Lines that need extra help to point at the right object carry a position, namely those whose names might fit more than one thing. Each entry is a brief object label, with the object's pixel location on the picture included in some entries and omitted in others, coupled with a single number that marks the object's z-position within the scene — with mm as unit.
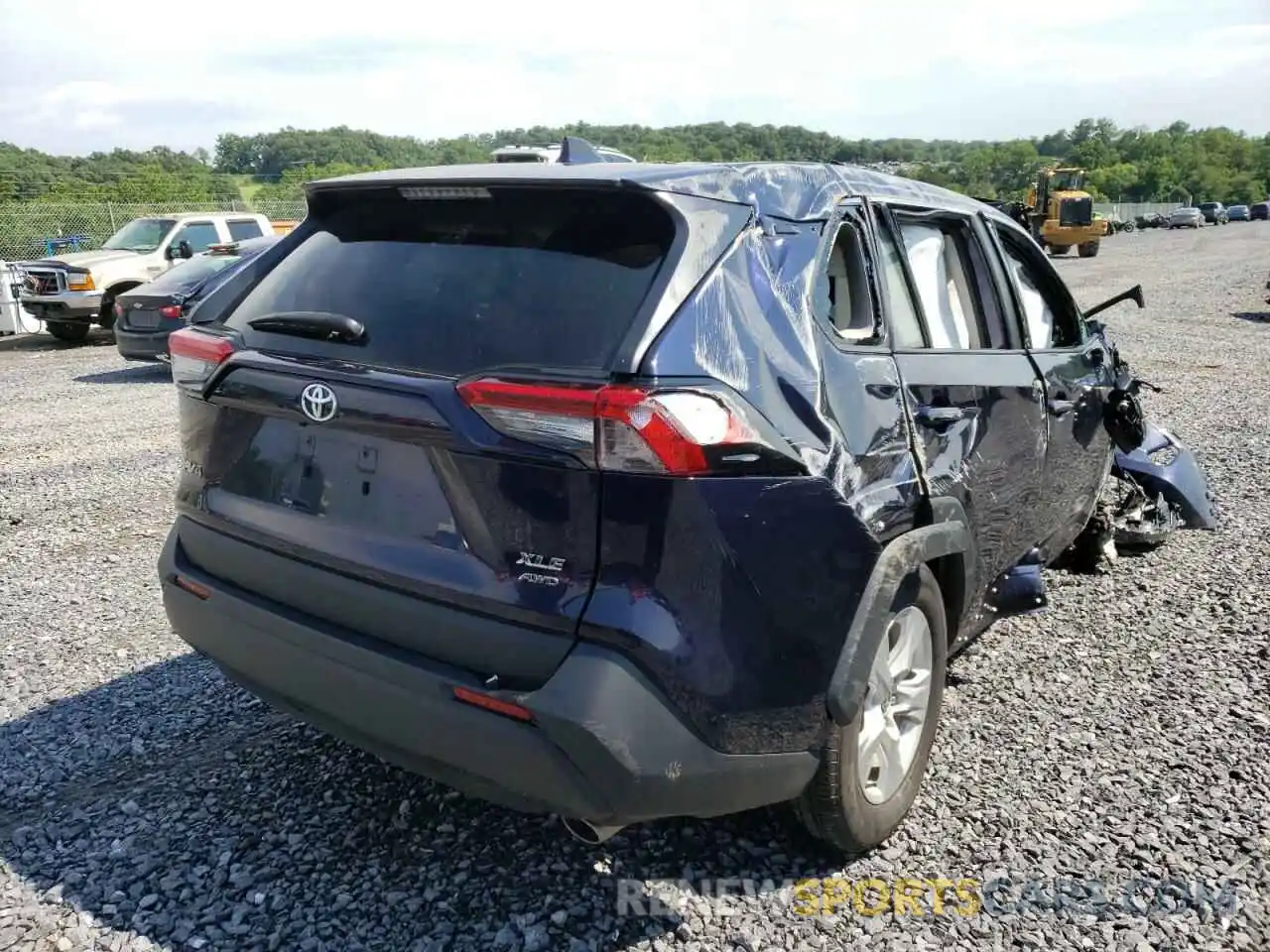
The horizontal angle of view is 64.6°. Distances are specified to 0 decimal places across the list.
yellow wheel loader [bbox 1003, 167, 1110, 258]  38125
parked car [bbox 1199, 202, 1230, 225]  72625
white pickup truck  14711
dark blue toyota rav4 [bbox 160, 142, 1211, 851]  2094
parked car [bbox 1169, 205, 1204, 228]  65688
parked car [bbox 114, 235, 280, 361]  10977
